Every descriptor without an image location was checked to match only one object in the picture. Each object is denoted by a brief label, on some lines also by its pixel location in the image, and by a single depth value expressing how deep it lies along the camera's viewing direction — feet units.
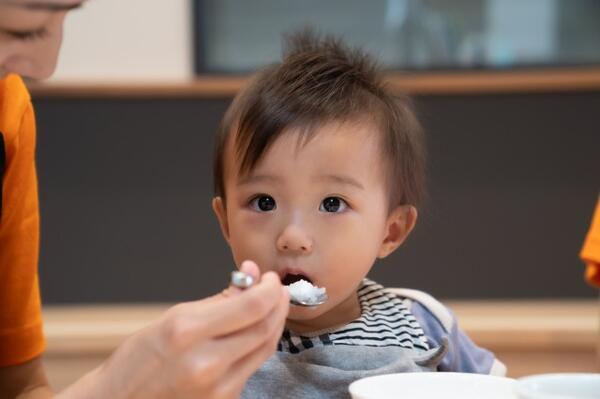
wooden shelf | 7.95
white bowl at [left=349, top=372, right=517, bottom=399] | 2.85
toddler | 3.43
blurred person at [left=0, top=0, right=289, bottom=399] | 2.48
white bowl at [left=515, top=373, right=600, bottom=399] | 2.50
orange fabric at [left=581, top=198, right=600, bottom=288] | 5.10
